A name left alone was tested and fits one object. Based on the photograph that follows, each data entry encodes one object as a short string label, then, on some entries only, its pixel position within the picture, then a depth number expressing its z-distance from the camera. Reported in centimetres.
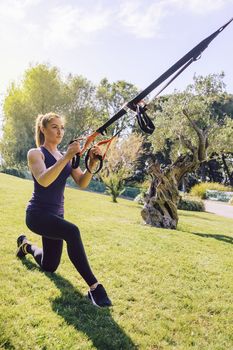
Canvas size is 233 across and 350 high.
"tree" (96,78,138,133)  4709
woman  363
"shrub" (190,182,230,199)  3125
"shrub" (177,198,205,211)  2255
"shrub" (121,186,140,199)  3294
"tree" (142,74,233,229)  1067
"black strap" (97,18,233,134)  281
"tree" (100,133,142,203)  2094
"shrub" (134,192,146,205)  2137
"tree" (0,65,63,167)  3828
